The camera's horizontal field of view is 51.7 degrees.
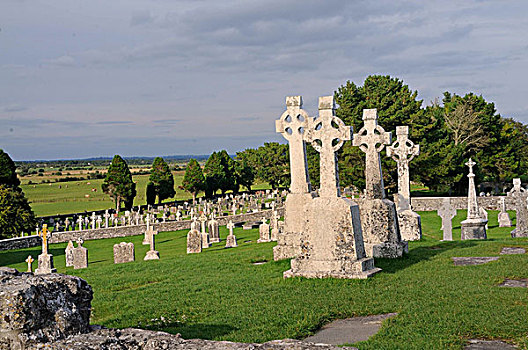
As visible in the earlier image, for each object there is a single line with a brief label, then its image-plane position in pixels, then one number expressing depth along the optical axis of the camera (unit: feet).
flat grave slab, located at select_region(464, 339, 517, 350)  21.45
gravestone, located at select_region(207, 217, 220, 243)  99.64
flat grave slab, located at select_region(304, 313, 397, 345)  23.76
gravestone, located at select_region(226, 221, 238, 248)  83.84
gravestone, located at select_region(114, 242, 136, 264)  66.49
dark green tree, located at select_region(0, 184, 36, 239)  118.62
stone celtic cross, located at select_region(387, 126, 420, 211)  64.54
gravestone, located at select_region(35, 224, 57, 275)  66.92
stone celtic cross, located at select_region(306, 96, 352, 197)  39.40
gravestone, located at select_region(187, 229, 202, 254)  75.10
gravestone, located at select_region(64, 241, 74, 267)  76.89
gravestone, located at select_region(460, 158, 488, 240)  69.62
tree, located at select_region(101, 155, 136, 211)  188.24
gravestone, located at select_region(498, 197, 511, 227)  93.25
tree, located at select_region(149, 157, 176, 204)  213.46
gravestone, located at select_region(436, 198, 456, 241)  71.05
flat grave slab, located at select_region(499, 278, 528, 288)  32.66
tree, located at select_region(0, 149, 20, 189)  133.87
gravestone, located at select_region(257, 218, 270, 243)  85.66
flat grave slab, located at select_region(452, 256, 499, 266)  42.34
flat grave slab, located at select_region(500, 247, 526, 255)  46.73
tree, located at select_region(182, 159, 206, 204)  220.64
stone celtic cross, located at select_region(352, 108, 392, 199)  47.44
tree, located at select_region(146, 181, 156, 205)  207.21
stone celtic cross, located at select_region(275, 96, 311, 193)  47.67
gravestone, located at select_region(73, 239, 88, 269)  67.87
